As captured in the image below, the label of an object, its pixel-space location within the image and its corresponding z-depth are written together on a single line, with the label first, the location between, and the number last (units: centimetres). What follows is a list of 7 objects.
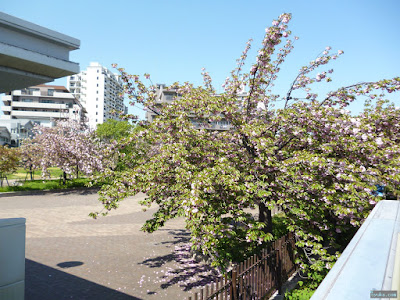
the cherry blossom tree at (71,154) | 2555
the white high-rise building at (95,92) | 10450
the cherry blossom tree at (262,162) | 653
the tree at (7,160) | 2534
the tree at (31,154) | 3008
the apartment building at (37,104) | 9469
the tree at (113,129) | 4781
